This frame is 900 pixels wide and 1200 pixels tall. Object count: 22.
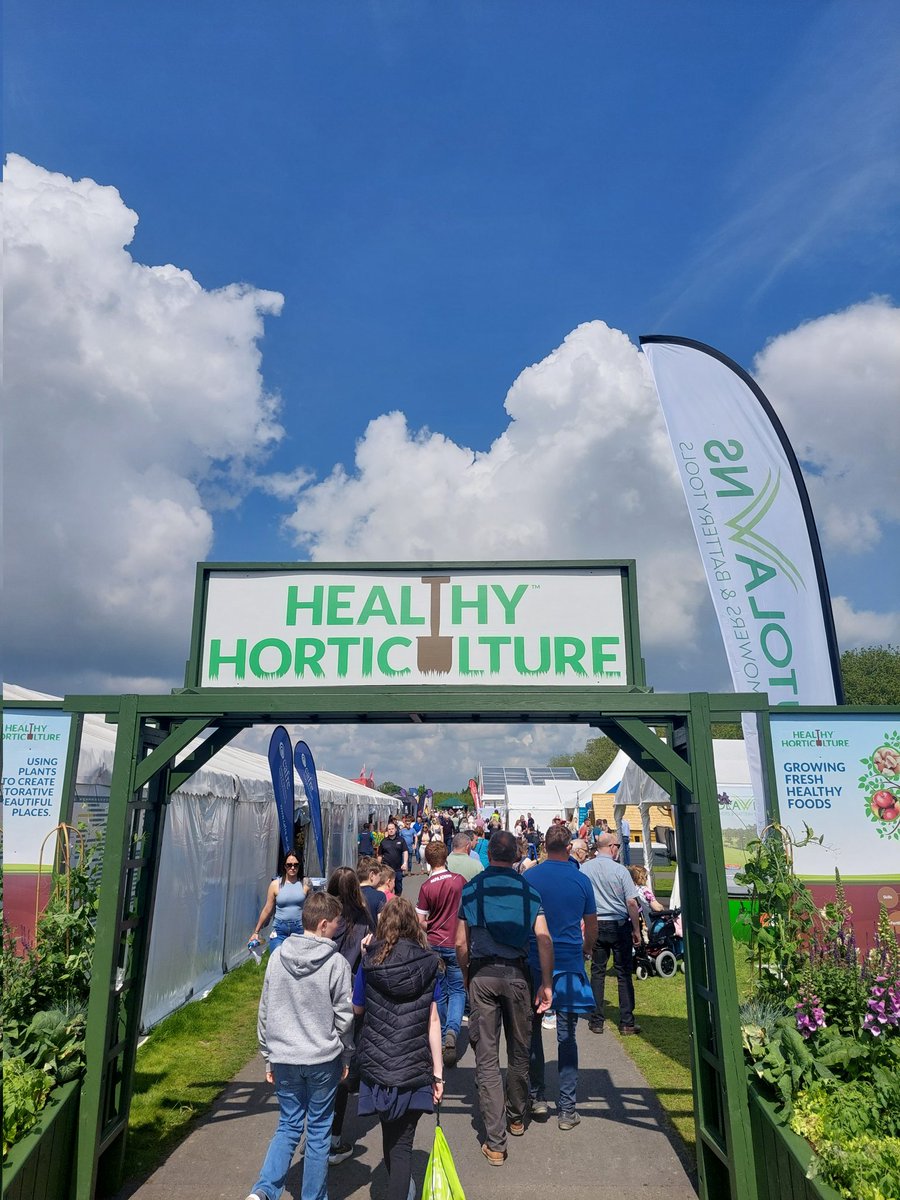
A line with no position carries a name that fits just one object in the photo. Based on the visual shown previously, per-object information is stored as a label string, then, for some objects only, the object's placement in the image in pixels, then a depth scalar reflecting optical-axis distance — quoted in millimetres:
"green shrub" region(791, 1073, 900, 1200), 3428
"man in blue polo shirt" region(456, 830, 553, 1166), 5566
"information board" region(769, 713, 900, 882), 6555
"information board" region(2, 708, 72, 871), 6715
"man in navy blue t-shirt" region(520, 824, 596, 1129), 5805
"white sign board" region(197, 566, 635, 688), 5535
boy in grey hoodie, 4254
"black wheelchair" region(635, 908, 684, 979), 11234
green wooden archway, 4711
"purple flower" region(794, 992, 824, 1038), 4602
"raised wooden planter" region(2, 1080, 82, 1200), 3805
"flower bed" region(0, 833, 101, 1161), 4204
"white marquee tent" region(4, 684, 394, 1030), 8055
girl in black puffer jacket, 4273
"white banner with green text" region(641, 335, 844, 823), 8180
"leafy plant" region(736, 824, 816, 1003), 5000
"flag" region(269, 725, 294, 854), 10797
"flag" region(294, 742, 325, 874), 13016
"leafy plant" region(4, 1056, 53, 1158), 4004
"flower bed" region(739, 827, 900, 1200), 3686
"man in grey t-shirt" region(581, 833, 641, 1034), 8320
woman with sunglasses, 8000
